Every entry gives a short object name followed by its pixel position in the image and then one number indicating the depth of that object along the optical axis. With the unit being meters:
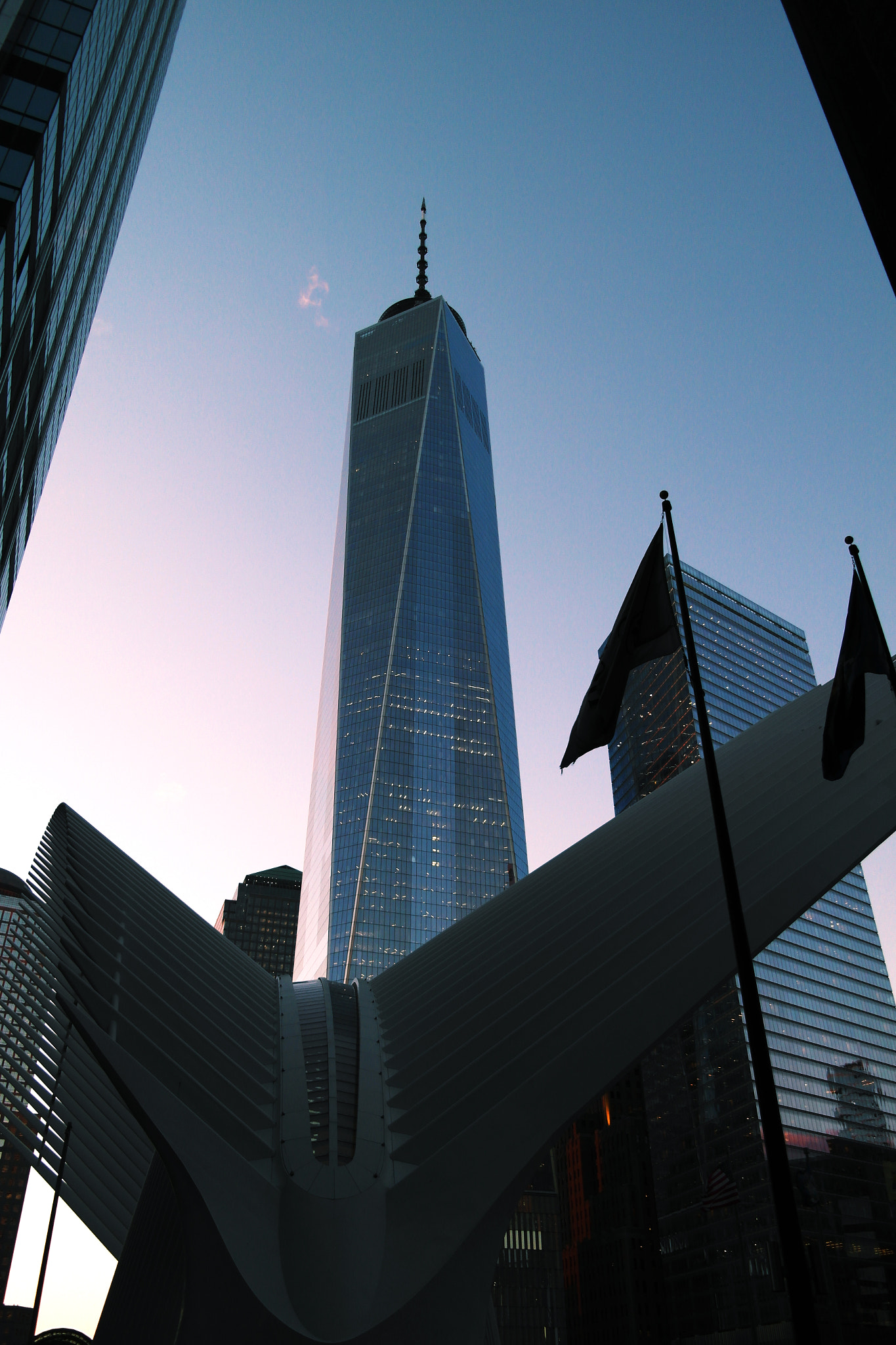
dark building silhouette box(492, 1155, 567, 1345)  94.56
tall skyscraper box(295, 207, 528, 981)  122.75
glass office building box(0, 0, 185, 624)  25.83
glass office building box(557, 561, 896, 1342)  101.75
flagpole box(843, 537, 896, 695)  13.16
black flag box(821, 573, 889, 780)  12.38
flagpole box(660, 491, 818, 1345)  7.73
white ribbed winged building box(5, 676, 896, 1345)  13.41
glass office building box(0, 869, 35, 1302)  22.44
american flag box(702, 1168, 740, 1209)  30.91
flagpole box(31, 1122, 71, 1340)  26.48
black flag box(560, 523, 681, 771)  12.63
